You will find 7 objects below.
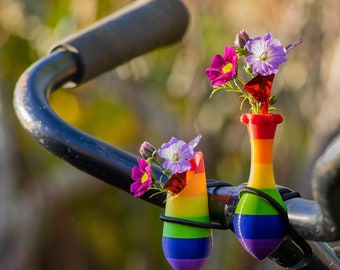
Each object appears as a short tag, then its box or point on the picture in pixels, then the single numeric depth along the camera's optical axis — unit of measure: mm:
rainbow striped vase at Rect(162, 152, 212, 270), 1661
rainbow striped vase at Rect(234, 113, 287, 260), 1614
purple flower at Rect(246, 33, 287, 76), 1626
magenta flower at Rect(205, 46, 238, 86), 1644
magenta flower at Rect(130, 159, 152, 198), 1669
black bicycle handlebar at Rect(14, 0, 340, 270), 1563
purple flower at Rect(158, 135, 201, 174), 1650
